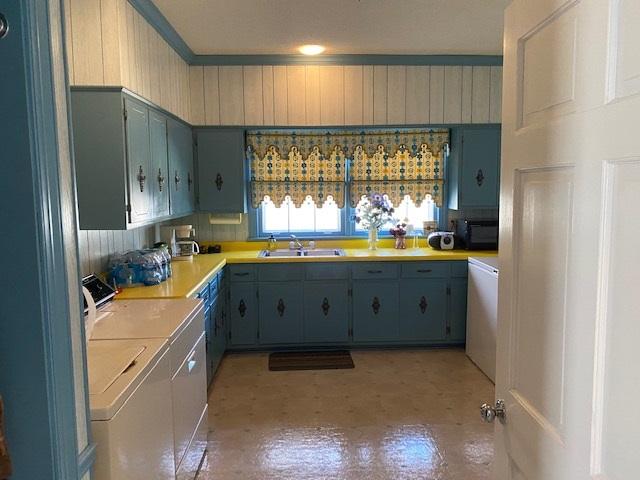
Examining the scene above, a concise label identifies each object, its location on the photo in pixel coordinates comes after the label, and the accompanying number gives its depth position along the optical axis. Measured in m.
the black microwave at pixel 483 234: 4.48
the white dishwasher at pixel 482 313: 3.68
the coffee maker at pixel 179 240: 4.09
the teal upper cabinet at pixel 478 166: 4.43
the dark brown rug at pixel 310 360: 4.01
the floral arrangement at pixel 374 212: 4.61
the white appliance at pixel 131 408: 1.44
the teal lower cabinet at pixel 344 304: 4.23
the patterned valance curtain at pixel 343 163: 4.58
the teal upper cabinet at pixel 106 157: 2.55
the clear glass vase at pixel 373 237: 4.65
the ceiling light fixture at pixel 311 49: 3.98
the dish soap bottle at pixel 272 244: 4.72
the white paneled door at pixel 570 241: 0.76
